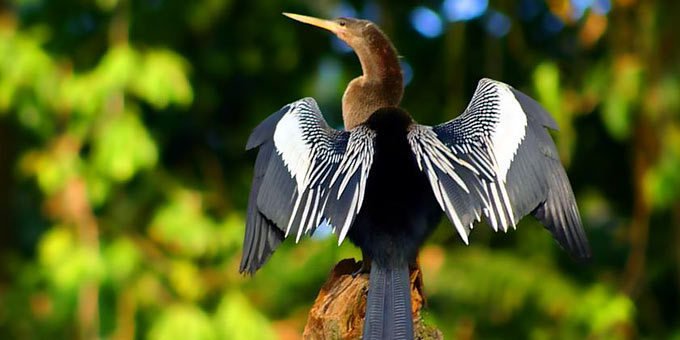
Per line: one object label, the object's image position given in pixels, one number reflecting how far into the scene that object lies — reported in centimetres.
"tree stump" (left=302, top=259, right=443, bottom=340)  707
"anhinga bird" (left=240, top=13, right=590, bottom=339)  697
